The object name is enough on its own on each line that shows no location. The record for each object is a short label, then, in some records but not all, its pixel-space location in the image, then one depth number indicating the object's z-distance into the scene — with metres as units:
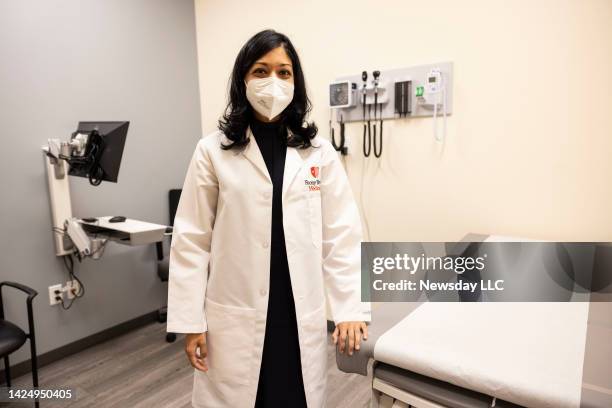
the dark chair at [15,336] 1.61
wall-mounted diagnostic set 1.97
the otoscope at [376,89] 2.12
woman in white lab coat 1.06
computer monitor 1.90
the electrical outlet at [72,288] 2.26
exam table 0.94
